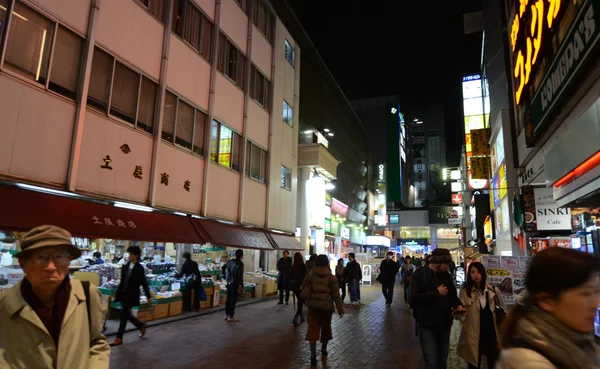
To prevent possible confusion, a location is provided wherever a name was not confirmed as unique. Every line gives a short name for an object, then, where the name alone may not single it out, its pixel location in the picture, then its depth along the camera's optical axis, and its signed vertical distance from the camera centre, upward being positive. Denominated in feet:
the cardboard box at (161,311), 37.45 -6.14
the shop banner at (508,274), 30.50 -1.49
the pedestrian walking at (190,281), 42.55 -3.58
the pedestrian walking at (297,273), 41.45 -2.41
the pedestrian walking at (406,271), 57.32 -2.86
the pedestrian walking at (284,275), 50.34 -3.23
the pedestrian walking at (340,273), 56.26 -3.20
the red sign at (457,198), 158.81 +22.52
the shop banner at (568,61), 22.38 +12.96
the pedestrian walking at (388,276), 53.62 -3.18
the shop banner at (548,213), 42.83 +4.70
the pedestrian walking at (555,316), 5.10 -0.85
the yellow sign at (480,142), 75.20 +21.60
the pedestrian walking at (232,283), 37.78 -3.33
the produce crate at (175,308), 39.54 -6.08
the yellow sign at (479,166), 75.31 +16.96
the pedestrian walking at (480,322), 17.20 -2.94
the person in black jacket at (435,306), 17.61 -2.36
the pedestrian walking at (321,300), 24.71 -3.08
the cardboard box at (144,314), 35.35 -6.08
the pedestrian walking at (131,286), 27.89 -2.81
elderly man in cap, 7.21 -1.33
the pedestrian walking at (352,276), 52.13 -3.19
